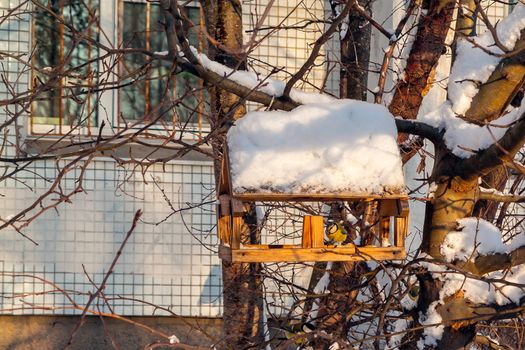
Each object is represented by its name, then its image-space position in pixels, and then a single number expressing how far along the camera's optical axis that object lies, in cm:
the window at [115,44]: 1805
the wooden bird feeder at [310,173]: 742
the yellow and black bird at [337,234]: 1011
